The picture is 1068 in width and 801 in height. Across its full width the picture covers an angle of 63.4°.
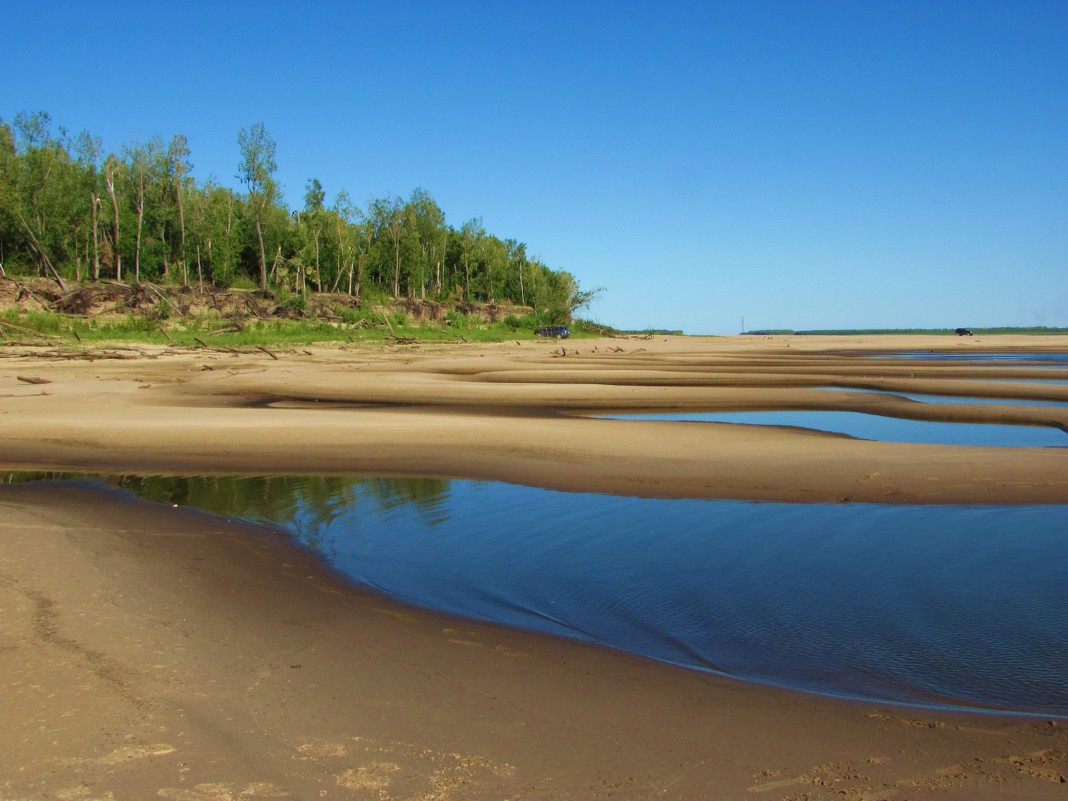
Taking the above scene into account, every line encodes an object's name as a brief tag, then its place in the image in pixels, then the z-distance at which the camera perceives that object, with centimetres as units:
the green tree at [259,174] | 6494
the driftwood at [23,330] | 3456
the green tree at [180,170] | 6331
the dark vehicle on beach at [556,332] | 7450
